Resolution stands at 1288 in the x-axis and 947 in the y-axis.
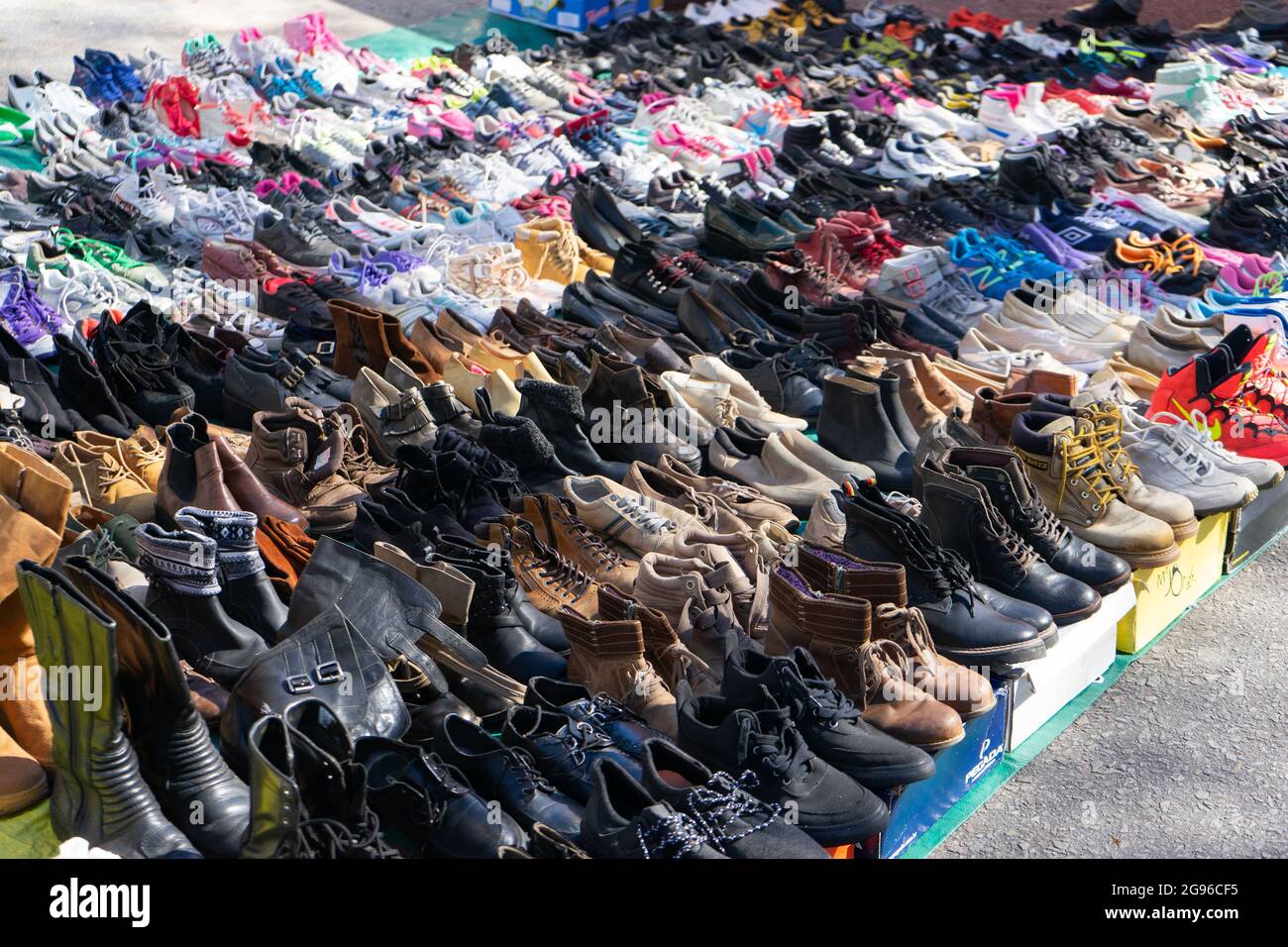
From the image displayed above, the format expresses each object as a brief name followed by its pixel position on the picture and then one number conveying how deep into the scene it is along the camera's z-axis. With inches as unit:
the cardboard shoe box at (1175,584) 136.3
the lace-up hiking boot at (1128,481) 138.3
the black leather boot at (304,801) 82.8
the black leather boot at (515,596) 118.5
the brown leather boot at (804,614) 109.3
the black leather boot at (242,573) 110.7
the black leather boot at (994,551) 124.7
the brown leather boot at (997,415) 145.4
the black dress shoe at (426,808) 93.0
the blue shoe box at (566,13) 358.3
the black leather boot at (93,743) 89.1
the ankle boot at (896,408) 155.0
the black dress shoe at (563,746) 100.8
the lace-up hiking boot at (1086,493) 134.0
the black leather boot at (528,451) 143.7
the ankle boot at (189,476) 130.3
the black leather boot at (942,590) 117.6
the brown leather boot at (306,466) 137.2
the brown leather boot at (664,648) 112.7
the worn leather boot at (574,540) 128.6
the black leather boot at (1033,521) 128.3
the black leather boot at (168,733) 90.5
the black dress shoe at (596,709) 103.6
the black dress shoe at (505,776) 96.9
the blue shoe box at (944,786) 107.3
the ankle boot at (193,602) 107.0
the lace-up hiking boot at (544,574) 124.0
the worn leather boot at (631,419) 154.0
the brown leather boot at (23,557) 100.0
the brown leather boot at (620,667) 110.0
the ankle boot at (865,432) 152.0
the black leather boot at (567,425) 150.3
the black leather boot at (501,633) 115.2
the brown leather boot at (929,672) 111.7
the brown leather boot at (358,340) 166.4
